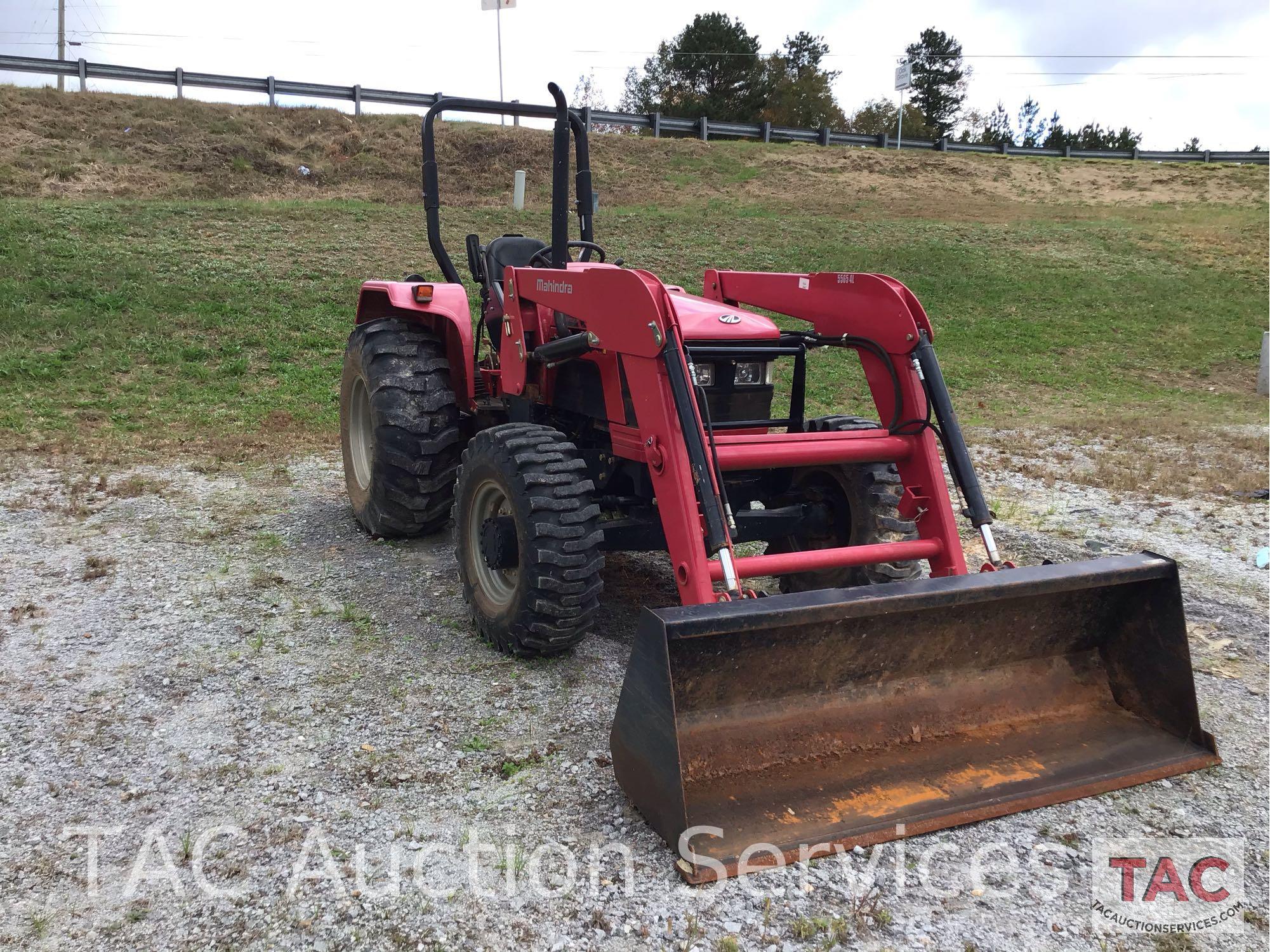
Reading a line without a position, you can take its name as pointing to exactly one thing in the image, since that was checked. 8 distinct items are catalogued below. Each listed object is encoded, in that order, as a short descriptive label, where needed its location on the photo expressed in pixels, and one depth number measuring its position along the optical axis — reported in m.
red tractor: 2.97
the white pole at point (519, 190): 15.72
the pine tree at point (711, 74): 40.22
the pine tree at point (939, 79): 49.41
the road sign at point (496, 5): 18.81
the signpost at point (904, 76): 30.12
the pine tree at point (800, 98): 40.41
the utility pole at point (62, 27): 28.80
